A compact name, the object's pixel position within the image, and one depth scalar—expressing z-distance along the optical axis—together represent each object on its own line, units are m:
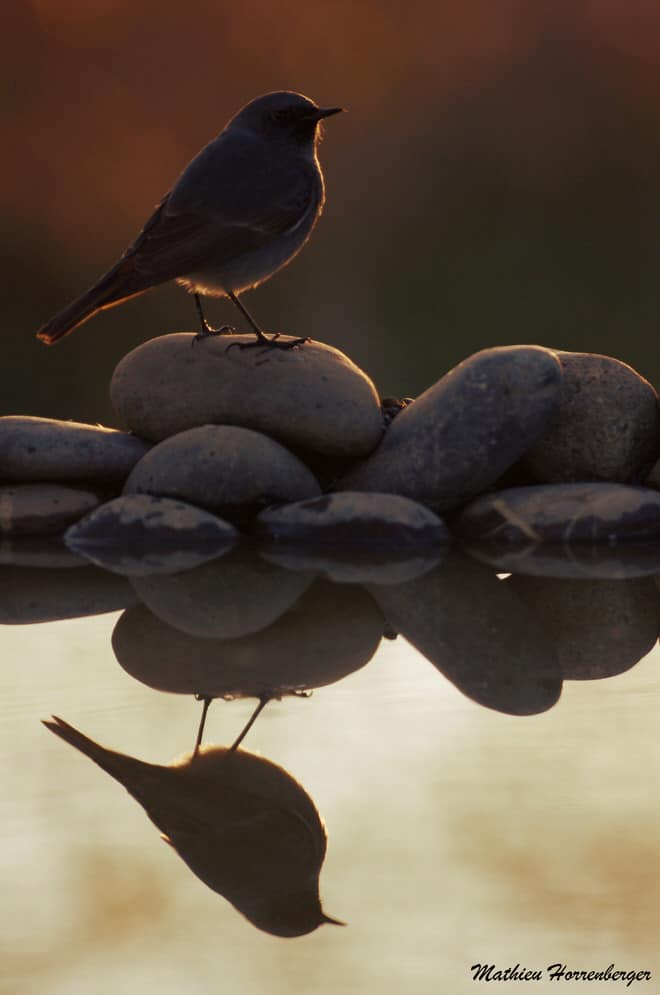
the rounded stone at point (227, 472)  10.85
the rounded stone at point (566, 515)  10.39
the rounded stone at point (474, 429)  10.94
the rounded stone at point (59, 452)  11.42
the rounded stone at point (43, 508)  11.21
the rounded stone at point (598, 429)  11.45
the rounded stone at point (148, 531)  10.21
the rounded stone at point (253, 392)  11.14
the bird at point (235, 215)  10.38
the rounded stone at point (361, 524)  10.16
